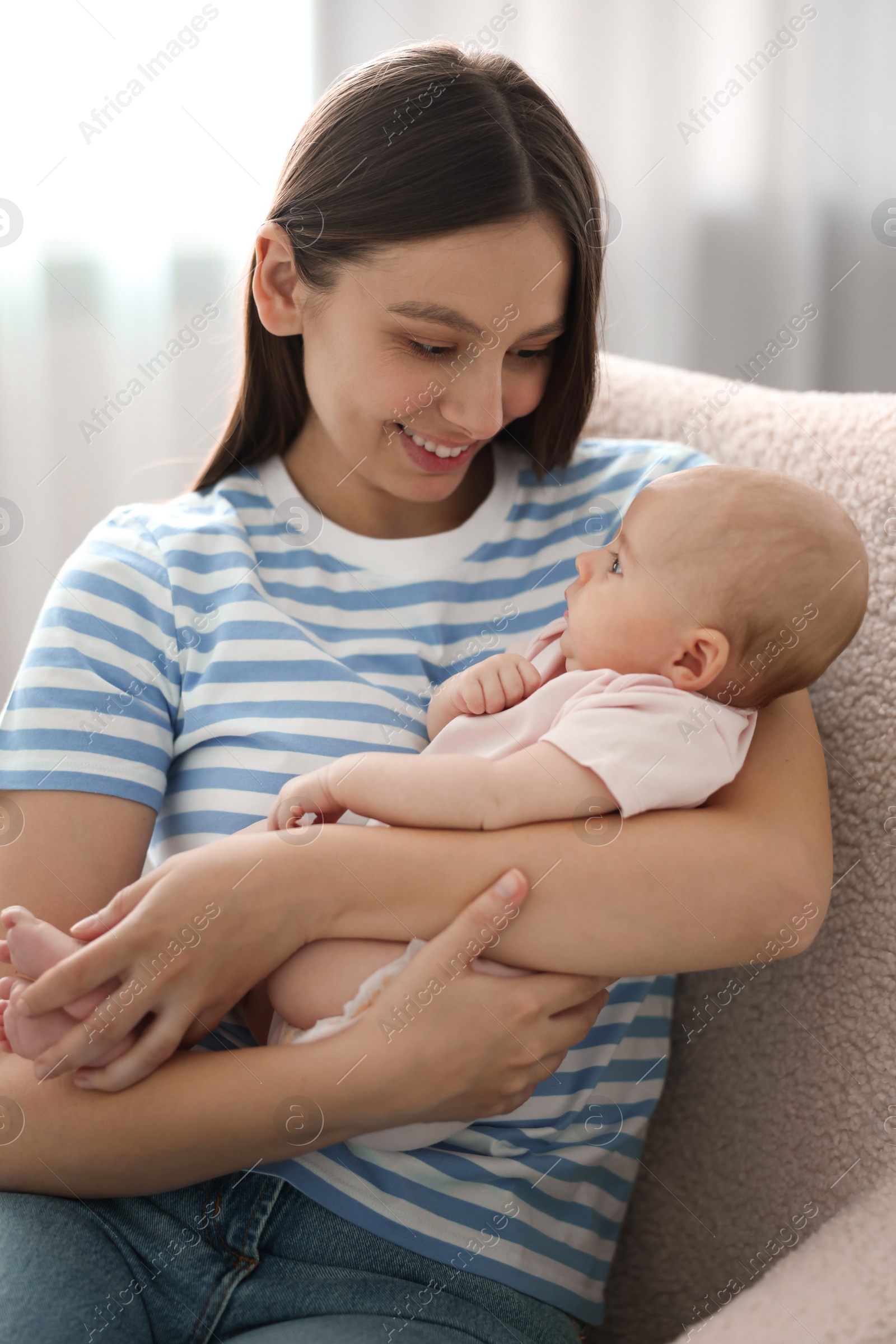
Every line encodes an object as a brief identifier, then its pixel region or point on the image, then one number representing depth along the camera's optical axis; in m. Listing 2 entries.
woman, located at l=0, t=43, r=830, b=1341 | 0.81
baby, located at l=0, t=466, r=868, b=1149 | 0.83
